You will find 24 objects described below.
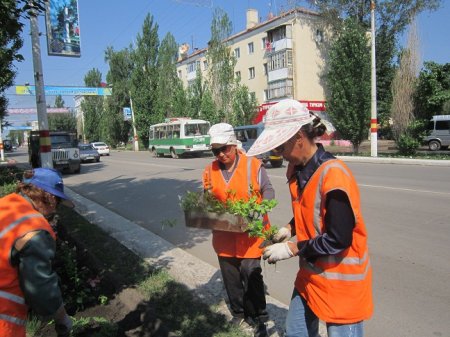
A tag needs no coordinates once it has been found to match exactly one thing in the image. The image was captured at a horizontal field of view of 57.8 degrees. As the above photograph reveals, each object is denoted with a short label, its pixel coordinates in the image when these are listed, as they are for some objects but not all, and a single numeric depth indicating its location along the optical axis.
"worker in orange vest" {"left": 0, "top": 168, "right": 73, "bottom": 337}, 1.82
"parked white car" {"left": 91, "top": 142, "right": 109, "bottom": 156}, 39.91
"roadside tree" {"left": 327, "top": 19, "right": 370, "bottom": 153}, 25.05
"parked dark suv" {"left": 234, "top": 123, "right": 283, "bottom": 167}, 21.56
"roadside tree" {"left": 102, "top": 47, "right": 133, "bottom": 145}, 53.84
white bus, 29.59
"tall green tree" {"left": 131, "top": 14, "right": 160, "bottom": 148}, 45.09
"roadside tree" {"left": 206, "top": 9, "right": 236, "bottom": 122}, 38.69
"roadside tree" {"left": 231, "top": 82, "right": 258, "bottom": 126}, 37.91
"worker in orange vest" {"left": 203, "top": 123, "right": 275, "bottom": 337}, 3.37
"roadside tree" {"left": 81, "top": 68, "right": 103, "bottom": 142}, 70.50
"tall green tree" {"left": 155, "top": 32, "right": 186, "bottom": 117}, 43.09
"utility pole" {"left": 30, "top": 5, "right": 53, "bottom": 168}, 10.08
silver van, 26.78
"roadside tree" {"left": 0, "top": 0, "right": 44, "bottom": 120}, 4.13
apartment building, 40.16
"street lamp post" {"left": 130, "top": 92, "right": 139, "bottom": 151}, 48.60
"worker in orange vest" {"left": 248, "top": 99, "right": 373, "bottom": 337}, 1.98
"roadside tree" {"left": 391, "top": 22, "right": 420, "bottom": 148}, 22.77
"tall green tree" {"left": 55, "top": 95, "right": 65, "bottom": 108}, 93.88
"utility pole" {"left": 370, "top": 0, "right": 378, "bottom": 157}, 21.94
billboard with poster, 9.96
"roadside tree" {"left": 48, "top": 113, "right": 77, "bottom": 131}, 86.19
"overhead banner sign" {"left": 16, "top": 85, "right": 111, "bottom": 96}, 42.69
